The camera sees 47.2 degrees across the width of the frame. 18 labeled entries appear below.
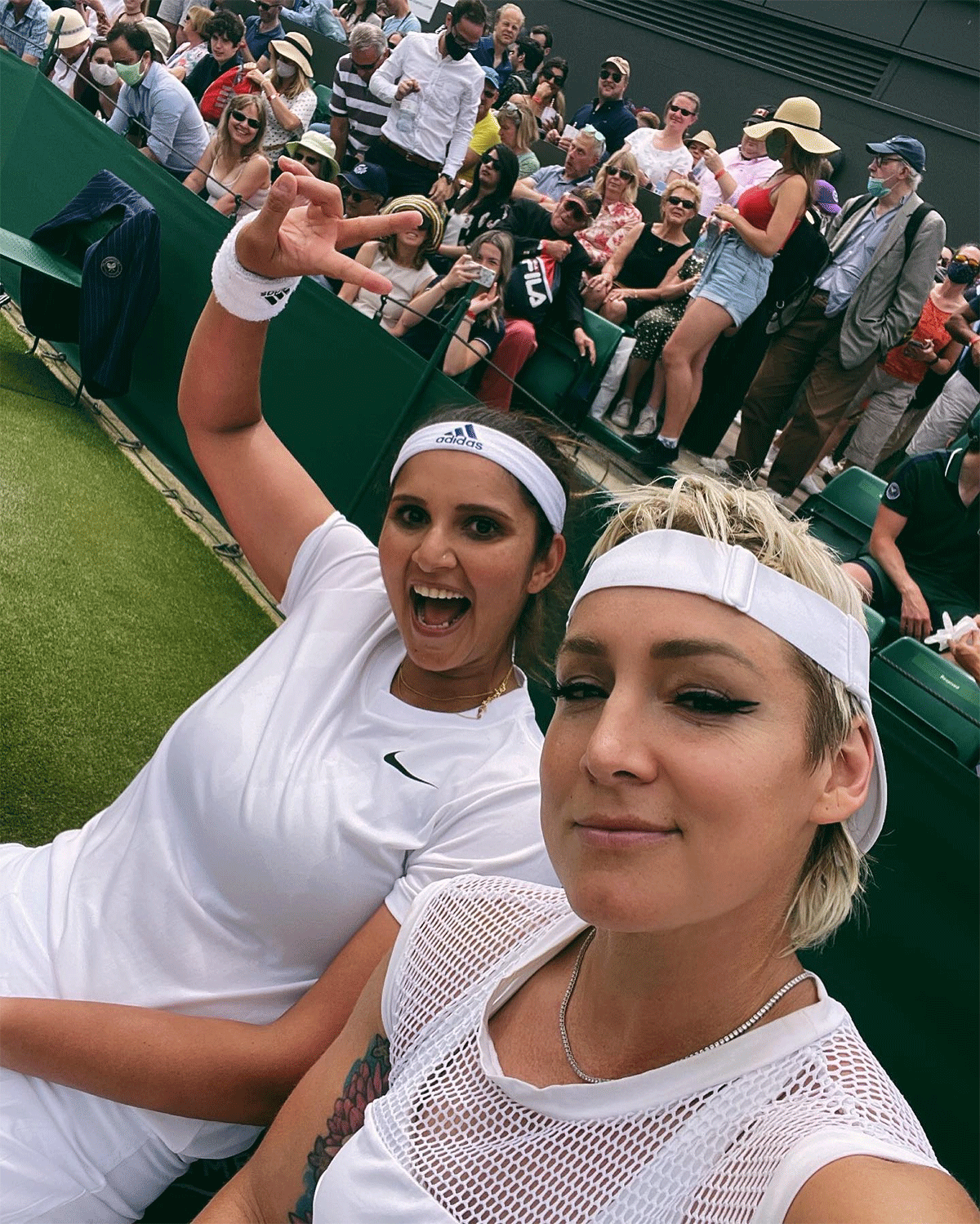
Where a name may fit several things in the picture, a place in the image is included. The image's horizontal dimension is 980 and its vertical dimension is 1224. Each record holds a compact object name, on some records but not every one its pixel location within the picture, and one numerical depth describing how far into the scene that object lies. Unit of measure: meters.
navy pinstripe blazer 5.90
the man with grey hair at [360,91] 8.32
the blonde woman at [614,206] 7.16
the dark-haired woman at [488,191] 7.25
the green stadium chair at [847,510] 5.49
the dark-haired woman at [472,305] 5.53
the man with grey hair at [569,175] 7.89
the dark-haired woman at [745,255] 5.61
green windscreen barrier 4.97
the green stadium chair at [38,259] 5.84
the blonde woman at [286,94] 8.42
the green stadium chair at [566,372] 6.39
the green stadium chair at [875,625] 3.98
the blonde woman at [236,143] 7.11
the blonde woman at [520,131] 8.70
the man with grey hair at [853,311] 5.87
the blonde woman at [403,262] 5.80
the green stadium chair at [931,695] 3.20
